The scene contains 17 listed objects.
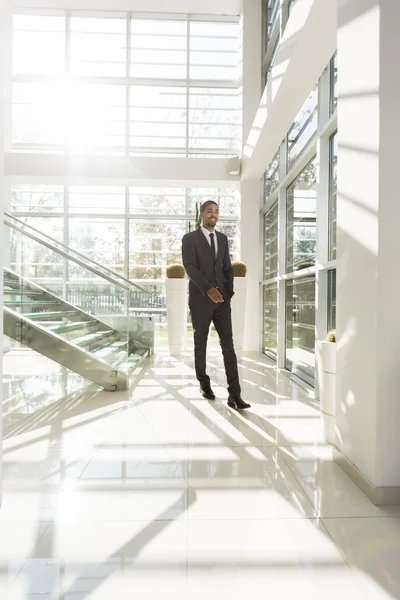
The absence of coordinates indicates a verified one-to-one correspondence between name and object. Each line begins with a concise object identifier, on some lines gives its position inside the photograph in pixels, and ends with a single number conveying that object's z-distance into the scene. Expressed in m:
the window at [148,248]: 8.66
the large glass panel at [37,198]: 8.66
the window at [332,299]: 3.68
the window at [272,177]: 6.34
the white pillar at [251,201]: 7.29
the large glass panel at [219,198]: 8.74
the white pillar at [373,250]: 1.88
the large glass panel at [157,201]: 8.70
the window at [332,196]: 3.72
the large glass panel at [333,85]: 3.68
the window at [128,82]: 8.78
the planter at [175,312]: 6.80
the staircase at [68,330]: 4.16
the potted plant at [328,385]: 2.59
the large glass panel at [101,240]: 8.66
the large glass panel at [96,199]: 8.66
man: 3.56
